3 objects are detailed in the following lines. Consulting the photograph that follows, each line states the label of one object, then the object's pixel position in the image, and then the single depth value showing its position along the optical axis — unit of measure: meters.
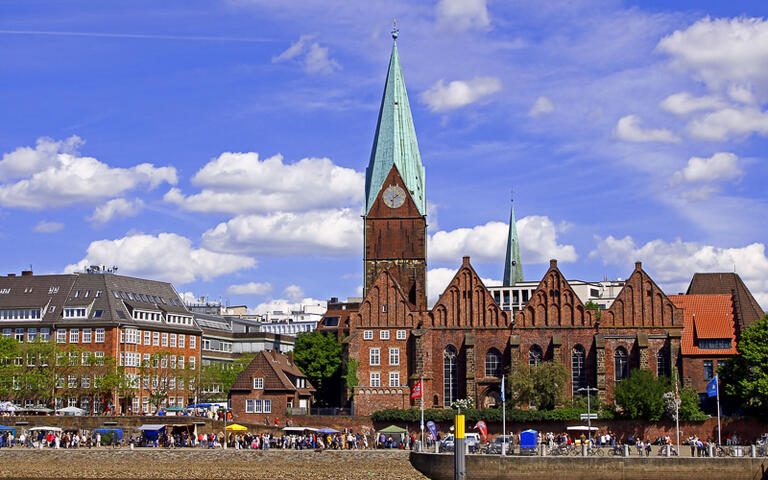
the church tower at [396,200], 109.44
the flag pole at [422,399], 82.32
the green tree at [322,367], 117.50
